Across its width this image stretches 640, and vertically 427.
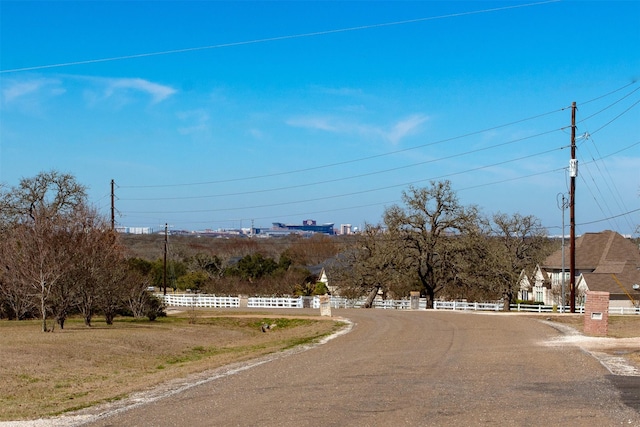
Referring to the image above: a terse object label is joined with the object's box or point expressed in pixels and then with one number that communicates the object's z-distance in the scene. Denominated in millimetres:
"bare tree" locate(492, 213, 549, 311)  74644
